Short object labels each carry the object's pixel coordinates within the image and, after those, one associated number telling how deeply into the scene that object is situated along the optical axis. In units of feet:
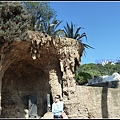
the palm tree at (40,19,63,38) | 29.29
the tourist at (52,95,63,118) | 15.63
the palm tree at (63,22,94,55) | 32.63
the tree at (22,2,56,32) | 28.24
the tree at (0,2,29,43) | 24.54
